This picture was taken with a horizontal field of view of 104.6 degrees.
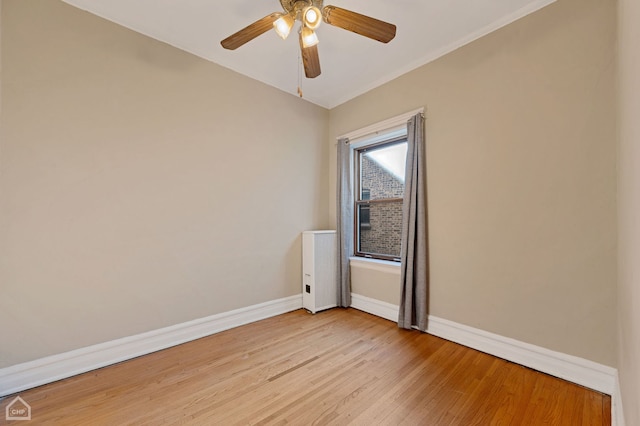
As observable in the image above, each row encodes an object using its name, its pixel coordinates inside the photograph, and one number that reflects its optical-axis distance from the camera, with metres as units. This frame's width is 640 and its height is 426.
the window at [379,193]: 3.02
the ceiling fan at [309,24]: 1.59
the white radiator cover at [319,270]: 3.10
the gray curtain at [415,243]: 2.50
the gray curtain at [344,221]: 3.26
